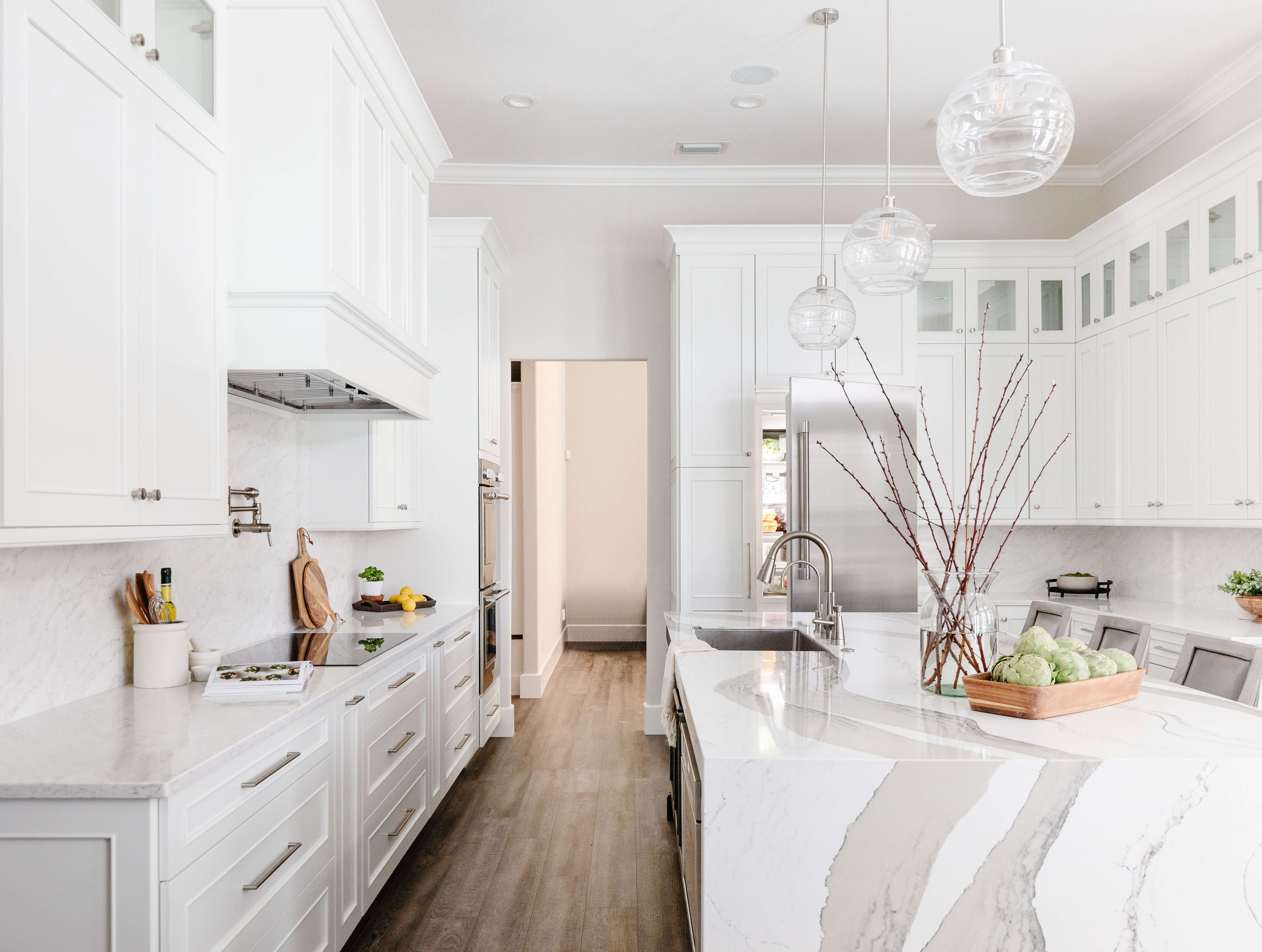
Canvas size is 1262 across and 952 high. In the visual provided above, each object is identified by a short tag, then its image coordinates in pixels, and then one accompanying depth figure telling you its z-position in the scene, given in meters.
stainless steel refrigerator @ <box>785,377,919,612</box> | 4.36
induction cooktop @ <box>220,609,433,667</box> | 2.77
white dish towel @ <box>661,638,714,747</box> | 2.64
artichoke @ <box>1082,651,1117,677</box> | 1.88
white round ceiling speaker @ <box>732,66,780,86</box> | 4.09
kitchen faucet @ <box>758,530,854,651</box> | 2.73
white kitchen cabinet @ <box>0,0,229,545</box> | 1.49
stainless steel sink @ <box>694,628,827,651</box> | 3.18
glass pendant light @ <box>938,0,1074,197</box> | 1.78
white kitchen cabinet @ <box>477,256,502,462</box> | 4.63
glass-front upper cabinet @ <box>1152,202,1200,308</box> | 3.84
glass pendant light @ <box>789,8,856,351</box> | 3.18
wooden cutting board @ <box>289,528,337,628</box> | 3.43
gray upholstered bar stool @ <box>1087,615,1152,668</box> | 2.69
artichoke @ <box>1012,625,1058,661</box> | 1.87
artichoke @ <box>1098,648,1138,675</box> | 1.96
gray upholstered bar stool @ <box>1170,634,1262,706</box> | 2.16
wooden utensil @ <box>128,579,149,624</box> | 2.27
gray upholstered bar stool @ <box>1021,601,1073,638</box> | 3.20
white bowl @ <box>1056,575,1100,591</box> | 4.64
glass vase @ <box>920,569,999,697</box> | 1.97
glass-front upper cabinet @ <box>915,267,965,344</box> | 4.88
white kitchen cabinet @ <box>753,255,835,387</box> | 4.70
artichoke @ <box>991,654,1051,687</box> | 1.78
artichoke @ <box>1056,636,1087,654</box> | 1.95
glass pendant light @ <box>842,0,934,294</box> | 2.57
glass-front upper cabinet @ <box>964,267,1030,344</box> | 4.91
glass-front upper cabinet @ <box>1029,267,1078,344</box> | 4.90
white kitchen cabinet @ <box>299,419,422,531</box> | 3.68
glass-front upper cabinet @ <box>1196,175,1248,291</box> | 3.50
